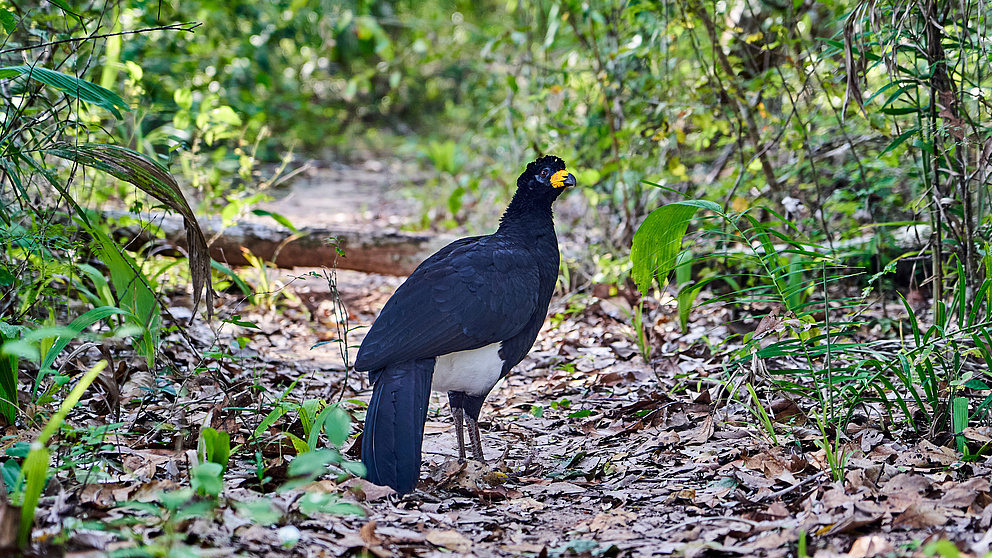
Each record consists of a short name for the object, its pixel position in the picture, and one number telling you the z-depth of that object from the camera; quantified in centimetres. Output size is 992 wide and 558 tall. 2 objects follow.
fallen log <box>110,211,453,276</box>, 1041
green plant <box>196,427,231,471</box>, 448
